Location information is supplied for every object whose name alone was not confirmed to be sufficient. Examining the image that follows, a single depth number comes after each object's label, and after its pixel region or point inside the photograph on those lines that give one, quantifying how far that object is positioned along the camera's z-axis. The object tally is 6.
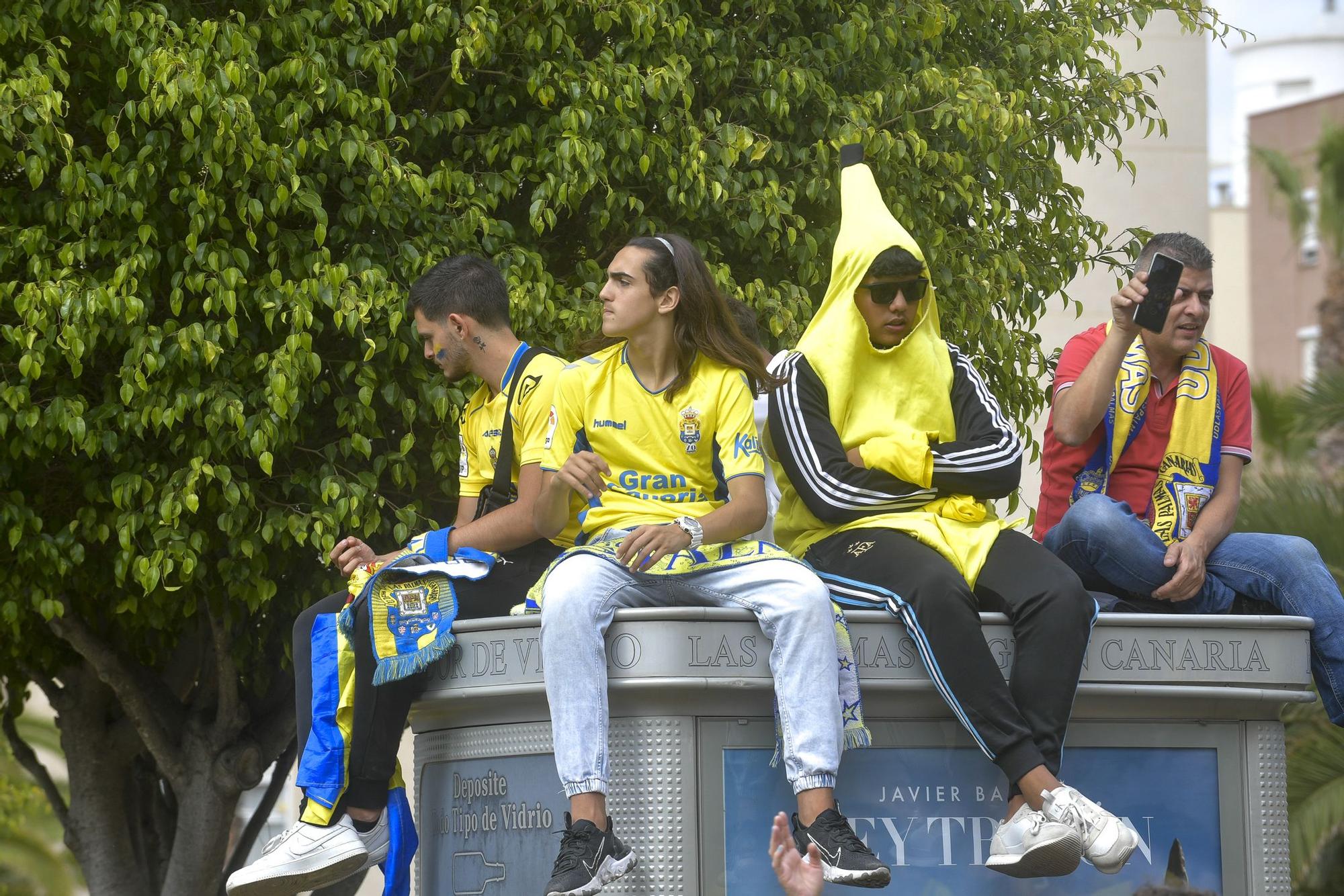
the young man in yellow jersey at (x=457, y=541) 10.30
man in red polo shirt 11.01
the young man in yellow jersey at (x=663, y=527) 9.48
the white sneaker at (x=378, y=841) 10.52
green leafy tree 15.46
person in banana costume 9.81
